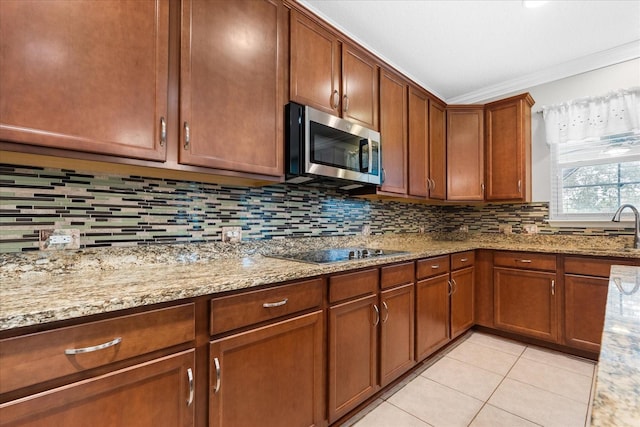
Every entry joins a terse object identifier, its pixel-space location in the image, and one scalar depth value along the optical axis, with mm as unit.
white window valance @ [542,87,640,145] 2541
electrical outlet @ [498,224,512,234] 3214
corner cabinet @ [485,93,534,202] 2945
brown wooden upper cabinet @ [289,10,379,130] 1795
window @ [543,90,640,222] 2590
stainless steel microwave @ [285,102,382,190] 1708
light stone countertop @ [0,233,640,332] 832
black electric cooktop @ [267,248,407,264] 1691
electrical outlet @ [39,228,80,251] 1233
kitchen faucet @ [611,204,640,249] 2393
